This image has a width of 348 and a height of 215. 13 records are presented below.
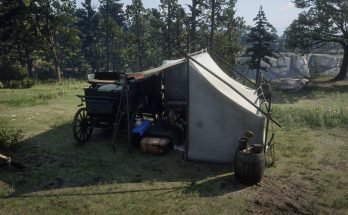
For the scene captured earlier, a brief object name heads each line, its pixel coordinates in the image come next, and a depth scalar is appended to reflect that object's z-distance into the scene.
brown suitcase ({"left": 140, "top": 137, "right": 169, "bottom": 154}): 10.35
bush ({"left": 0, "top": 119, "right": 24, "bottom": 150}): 10.20
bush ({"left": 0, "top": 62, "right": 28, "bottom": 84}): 27.70
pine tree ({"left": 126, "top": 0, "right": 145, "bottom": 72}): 38.66
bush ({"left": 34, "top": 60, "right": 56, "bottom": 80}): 42.84
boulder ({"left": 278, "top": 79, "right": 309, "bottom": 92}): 24.81
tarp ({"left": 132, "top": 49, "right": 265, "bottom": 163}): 9.32
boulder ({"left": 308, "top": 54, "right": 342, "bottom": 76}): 79.97
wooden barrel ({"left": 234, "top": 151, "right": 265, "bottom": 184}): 8.09
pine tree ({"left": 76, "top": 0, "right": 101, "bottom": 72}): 52.84
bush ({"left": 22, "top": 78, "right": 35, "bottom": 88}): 24.12
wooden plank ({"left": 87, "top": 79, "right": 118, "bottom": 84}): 11.57
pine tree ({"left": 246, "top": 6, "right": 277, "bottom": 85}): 31.08
